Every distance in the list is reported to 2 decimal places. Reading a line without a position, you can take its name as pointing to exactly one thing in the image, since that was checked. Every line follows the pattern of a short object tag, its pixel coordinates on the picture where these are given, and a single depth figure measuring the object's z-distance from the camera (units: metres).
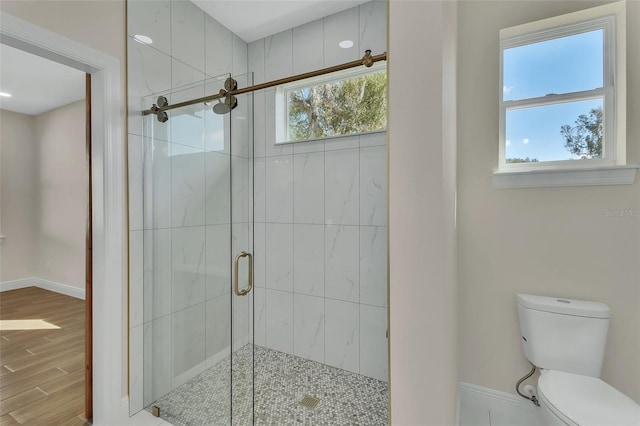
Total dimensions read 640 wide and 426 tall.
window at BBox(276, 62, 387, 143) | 2.26
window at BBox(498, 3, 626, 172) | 1.64
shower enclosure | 1.61
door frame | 1.62
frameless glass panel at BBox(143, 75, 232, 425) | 1.59
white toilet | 1.23
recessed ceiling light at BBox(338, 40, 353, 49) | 2.24
